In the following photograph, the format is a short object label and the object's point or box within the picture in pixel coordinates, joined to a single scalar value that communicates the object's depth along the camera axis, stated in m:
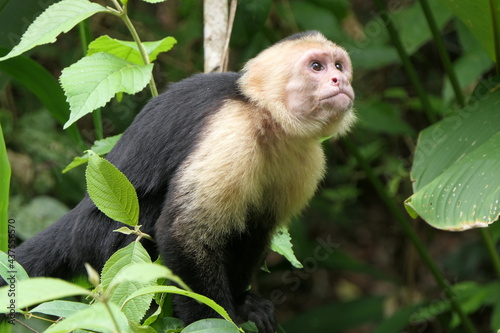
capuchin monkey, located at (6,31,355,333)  3.75
